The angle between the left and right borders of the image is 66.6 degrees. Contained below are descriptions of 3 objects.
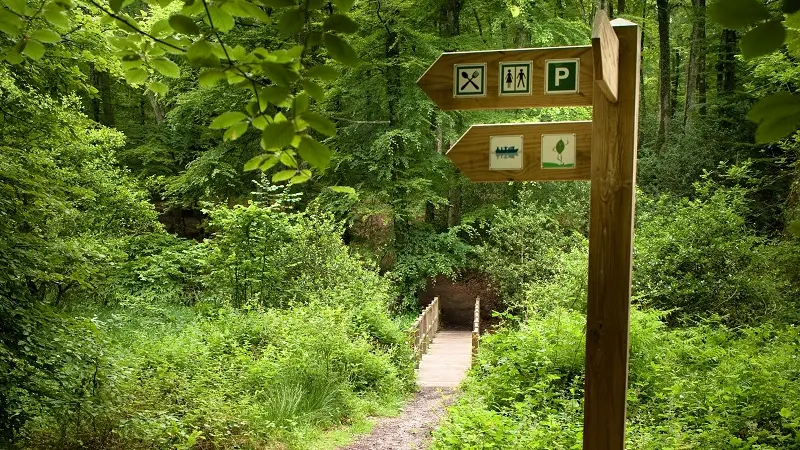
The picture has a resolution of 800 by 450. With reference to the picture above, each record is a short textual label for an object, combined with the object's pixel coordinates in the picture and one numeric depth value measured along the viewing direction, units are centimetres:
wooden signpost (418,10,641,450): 243
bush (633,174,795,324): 864
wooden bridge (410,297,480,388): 1077
